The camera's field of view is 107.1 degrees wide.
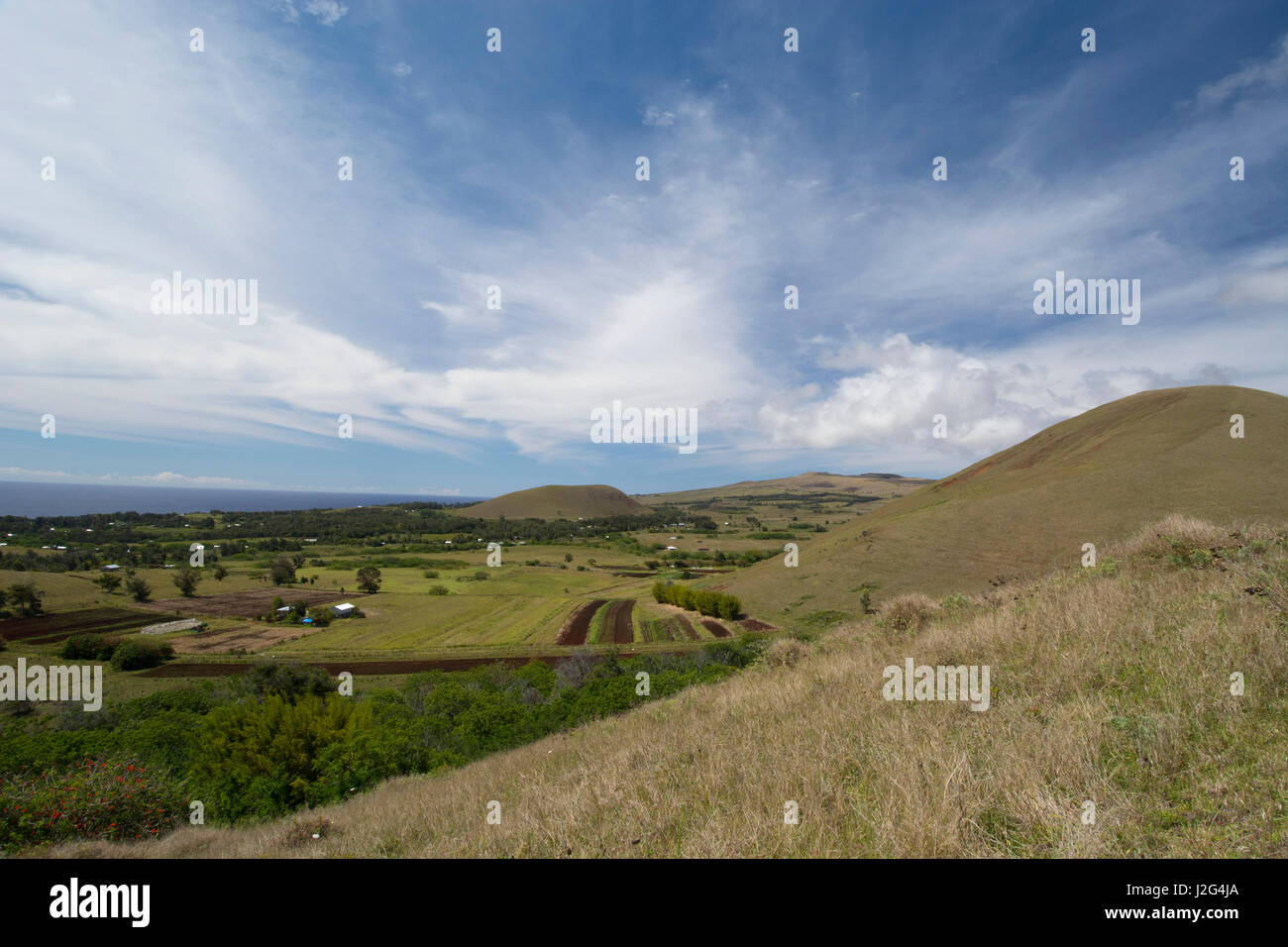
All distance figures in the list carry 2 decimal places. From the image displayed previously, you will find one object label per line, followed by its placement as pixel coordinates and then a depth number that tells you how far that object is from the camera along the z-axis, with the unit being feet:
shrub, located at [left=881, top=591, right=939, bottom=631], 46.75
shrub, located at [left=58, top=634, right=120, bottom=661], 217.15
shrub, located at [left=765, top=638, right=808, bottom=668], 47.01
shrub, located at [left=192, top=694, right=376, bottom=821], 69.72
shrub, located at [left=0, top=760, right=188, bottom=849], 48.73
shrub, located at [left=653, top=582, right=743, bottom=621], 241.35
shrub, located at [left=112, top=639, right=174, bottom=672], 209.87
